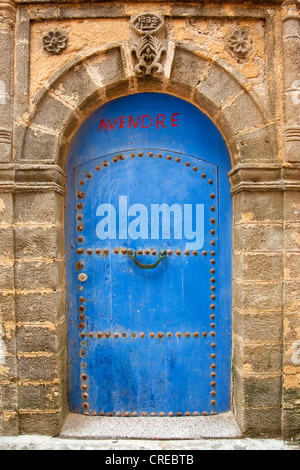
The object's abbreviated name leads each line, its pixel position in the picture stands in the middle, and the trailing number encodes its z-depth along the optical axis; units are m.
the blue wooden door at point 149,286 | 2.62
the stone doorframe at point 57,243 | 2.39
